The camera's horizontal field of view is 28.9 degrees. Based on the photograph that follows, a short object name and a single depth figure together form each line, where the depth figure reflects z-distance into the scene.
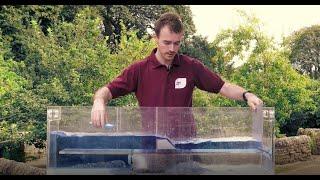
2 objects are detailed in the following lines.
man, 3.98
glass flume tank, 3.42
